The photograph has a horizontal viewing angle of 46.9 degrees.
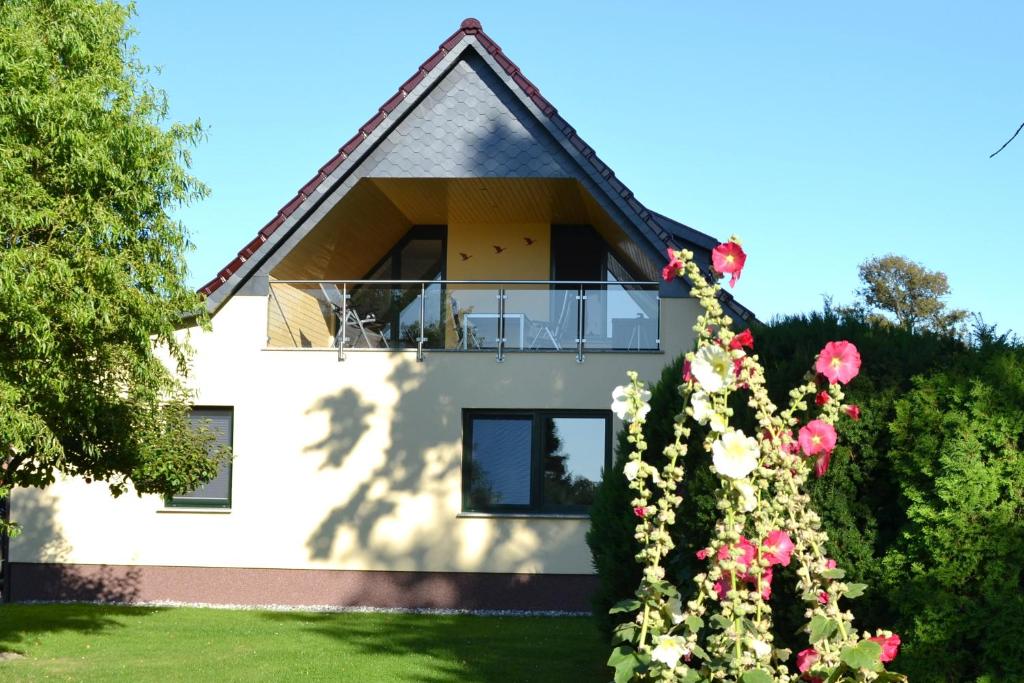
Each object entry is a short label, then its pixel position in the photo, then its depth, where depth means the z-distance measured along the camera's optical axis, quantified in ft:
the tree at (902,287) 173.27
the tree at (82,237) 28.58
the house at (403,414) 50.62
